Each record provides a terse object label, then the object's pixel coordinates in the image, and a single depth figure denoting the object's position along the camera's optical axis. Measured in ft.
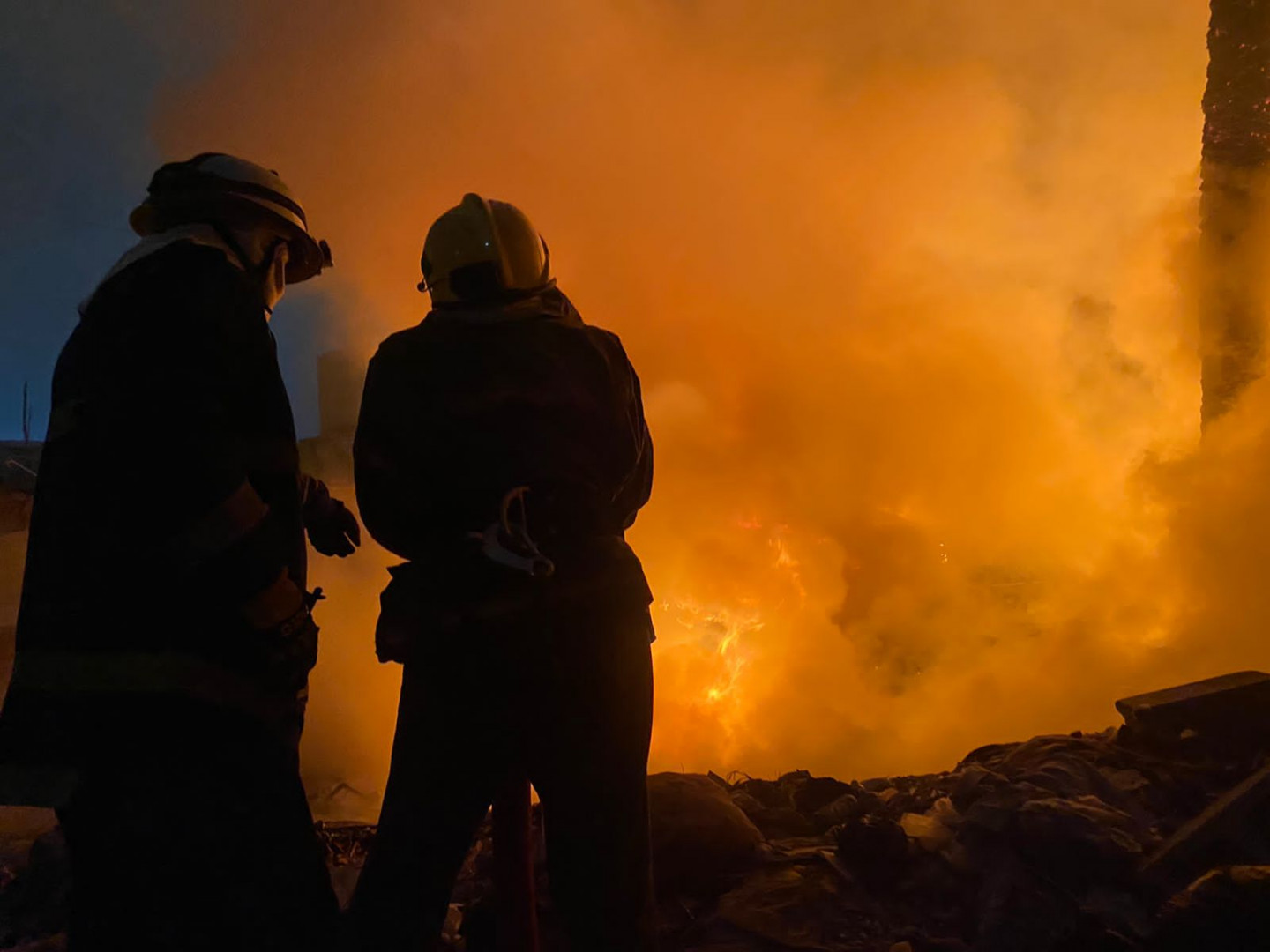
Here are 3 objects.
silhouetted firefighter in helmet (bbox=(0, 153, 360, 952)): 4.68
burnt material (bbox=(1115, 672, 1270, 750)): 11.99
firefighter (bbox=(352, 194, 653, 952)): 4.83
